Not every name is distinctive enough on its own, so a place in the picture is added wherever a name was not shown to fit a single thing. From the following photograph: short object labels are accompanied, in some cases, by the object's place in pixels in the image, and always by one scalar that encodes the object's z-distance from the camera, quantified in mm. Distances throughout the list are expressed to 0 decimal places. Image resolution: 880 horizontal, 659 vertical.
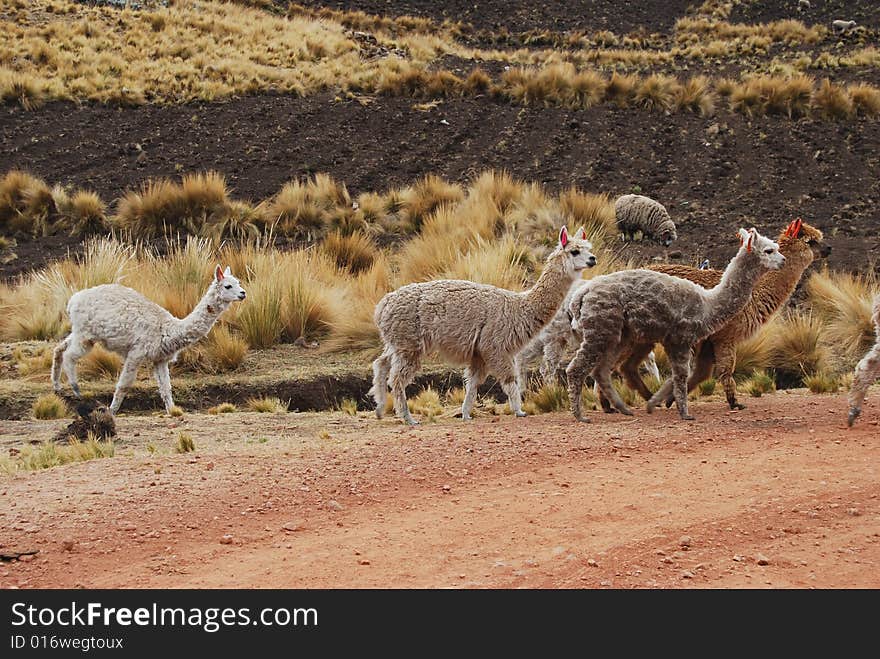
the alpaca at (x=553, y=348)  23150
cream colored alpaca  19719
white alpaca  23141
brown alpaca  19812
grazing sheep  36687
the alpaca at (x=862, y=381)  17266
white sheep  82912
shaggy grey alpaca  18625
